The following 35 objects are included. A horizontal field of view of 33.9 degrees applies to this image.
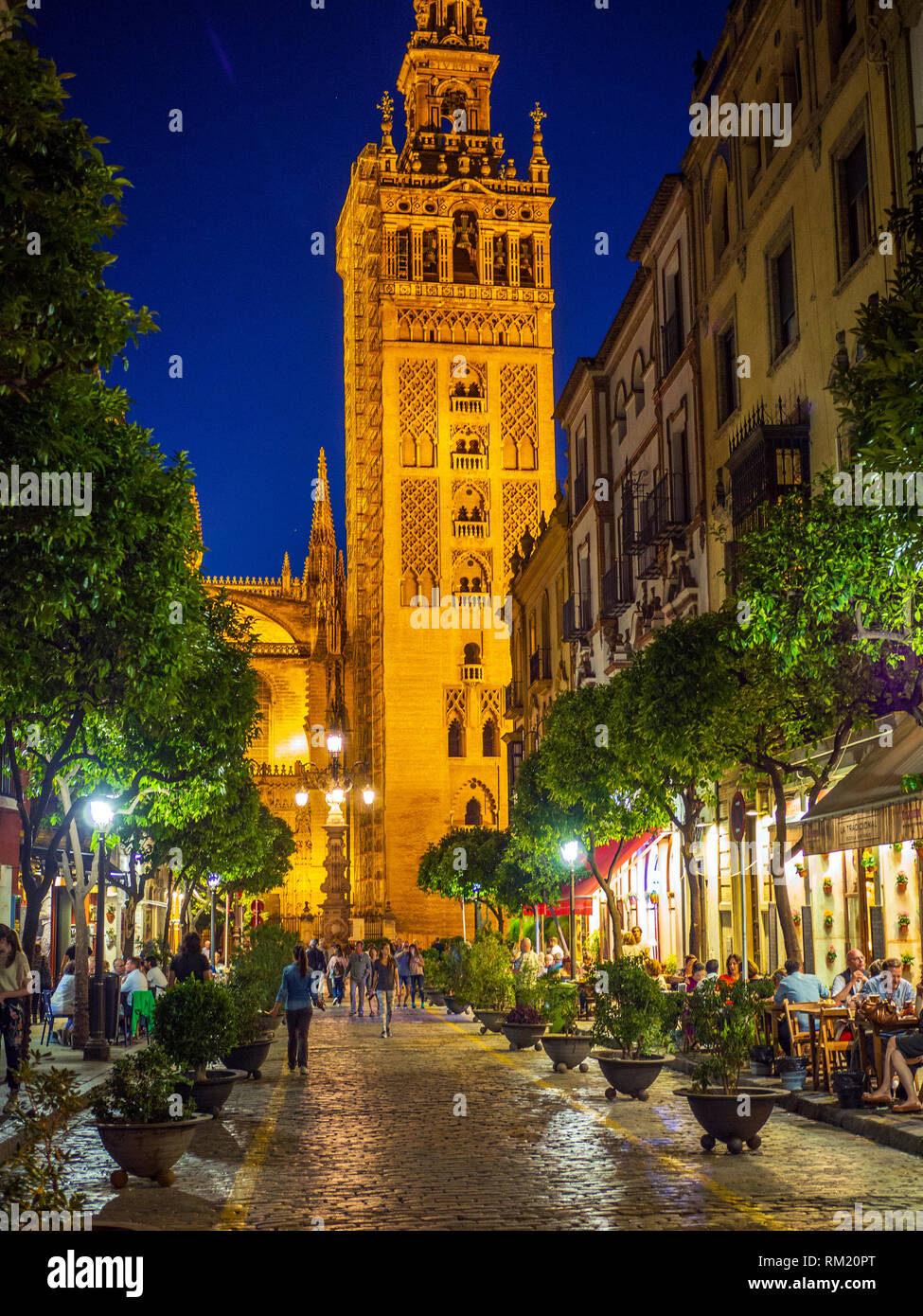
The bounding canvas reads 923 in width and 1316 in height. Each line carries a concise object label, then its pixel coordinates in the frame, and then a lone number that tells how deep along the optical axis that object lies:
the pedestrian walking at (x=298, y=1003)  19.22
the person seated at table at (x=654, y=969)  22.32
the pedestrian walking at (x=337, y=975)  45.78
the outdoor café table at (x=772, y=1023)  17.03
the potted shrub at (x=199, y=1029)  14.32
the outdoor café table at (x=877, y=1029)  14.09
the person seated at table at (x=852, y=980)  17.30
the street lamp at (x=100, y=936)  22.17
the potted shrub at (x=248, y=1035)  17.72
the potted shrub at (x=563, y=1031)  19.53
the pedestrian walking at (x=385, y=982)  28.08
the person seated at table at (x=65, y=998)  25.34
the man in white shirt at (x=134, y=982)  24.30
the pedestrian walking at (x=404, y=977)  43.91
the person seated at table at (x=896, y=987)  14.87
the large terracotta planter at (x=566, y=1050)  19.50
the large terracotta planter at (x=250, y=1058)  18.31
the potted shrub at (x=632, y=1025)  15.79
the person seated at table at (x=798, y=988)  17.17
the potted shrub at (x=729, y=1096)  11.66
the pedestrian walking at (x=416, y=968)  43.41
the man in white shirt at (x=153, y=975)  25.61
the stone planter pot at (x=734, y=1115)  11.66
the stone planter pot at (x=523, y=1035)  22.81
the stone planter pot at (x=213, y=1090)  14.10
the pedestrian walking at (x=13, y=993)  15.38
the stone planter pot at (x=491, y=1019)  27.20
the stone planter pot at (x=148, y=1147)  10.35
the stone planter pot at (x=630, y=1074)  15.70
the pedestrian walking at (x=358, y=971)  38.50
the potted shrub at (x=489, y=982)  27.61
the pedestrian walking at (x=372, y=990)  38.79
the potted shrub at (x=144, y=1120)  10.37
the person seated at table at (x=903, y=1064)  13.30
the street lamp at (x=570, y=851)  33.99
